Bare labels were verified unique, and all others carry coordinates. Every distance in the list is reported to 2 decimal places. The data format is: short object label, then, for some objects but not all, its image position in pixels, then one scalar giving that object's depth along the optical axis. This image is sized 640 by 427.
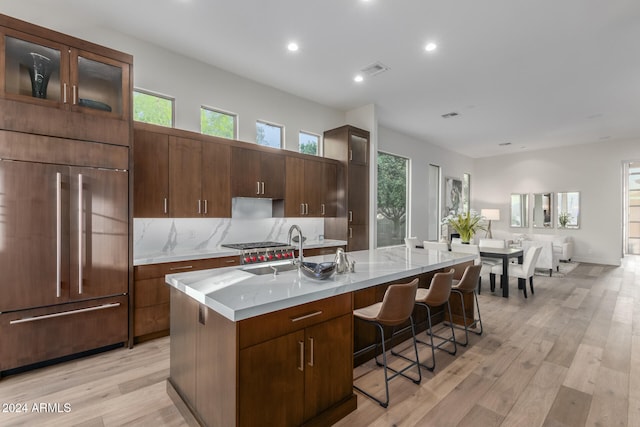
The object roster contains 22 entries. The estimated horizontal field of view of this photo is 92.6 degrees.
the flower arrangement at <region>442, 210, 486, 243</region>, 5.18
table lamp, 9.34
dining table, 4.84
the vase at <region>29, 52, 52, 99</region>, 2.59
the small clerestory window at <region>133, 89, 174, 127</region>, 3.61
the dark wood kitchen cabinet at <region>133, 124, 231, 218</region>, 3.29
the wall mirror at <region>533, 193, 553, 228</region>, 8.92
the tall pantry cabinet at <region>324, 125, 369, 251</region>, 5.23
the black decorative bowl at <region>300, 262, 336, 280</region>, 2.01
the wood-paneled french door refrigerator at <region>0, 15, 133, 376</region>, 2.44
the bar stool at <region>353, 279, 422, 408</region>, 2.09
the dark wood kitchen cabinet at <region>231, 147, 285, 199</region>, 4.04
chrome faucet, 2.35
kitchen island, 1.51
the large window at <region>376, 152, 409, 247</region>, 6.86
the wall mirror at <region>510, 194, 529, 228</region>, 9.34
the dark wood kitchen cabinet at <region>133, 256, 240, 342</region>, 3.07
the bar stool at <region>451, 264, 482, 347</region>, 3.04
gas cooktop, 3.96
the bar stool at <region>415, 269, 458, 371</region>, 2.57
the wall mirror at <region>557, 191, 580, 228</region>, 8.48
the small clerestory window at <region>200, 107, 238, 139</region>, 4.20
